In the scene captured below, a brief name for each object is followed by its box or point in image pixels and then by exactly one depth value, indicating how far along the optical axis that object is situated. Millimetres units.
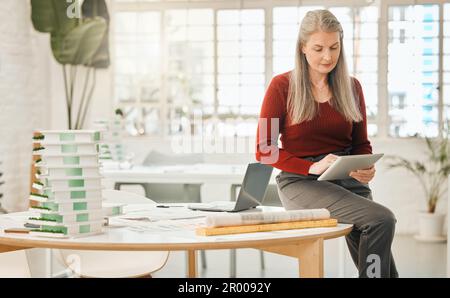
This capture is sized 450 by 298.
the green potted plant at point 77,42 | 6148
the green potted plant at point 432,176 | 5883
